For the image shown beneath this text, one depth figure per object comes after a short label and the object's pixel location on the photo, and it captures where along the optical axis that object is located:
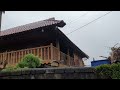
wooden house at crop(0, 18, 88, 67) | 5.31
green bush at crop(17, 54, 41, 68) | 3.99
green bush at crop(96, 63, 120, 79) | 1.87
